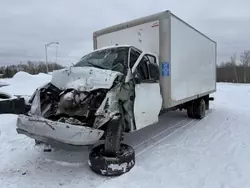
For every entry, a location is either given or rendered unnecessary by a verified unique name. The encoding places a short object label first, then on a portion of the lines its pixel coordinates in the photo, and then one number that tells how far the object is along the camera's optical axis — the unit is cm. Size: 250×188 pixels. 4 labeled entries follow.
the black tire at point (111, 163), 383
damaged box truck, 377
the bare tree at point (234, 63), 4545
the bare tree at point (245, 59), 4712
